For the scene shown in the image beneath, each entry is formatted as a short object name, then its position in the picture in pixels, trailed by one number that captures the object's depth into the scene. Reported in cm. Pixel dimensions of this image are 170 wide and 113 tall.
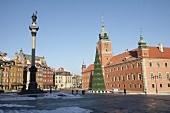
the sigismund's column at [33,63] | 4112
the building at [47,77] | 11125
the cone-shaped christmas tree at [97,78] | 6116
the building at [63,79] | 13125
